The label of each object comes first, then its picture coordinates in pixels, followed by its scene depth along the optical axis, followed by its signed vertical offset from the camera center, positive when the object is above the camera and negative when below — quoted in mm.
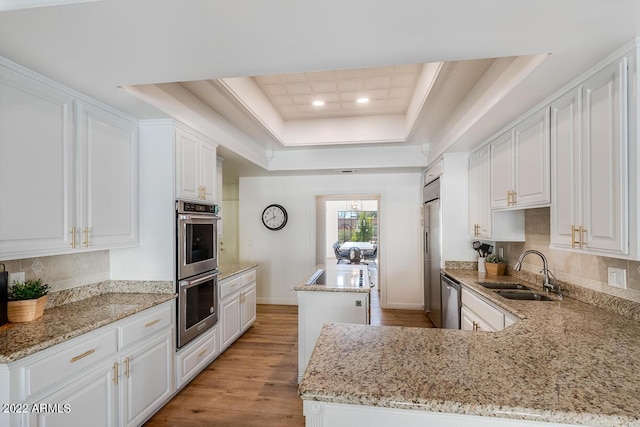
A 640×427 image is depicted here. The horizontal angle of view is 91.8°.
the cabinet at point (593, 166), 1497 +275
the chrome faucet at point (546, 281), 2478 -528
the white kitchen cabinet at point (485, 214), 3021 +27
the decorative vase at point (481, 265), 3506 -556
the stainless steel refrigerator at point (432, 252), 3846 -468
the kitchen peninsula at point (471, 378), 932 -566
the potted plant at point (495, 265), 3273 -517
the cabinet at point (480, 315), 2156 -769
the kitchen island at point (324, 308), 2746 -809
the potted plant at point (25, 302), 1744 -473
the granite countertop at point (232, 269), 3402 -628
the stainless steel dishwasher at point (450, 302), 3090 -899
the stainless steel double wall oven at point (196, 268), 2582 -450
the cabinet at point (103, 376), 1448 -896
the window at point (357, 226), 12562 -365
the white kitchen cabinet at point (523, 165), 2158 +409
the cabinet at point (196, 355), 2579 -1255
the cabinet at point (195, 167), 2621 +466
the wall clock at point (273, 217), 5488 +12
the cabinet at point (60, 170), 1659 +310
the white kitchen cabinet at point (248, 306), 3868 -1147
